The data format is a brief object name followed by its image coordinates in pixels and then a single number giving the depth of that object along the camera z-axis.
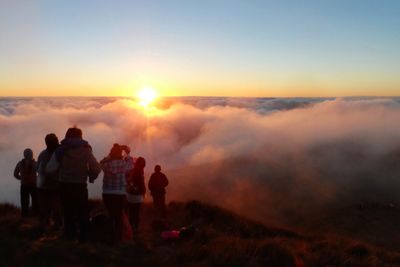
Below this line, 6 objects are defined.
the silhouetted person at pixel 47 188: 8.73
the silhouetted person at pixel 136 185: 10.43
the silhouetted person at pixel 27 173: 10.41
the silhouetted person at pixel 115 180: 8.77
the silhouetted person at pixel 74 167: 8.06
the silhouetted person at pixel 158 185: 12.76
